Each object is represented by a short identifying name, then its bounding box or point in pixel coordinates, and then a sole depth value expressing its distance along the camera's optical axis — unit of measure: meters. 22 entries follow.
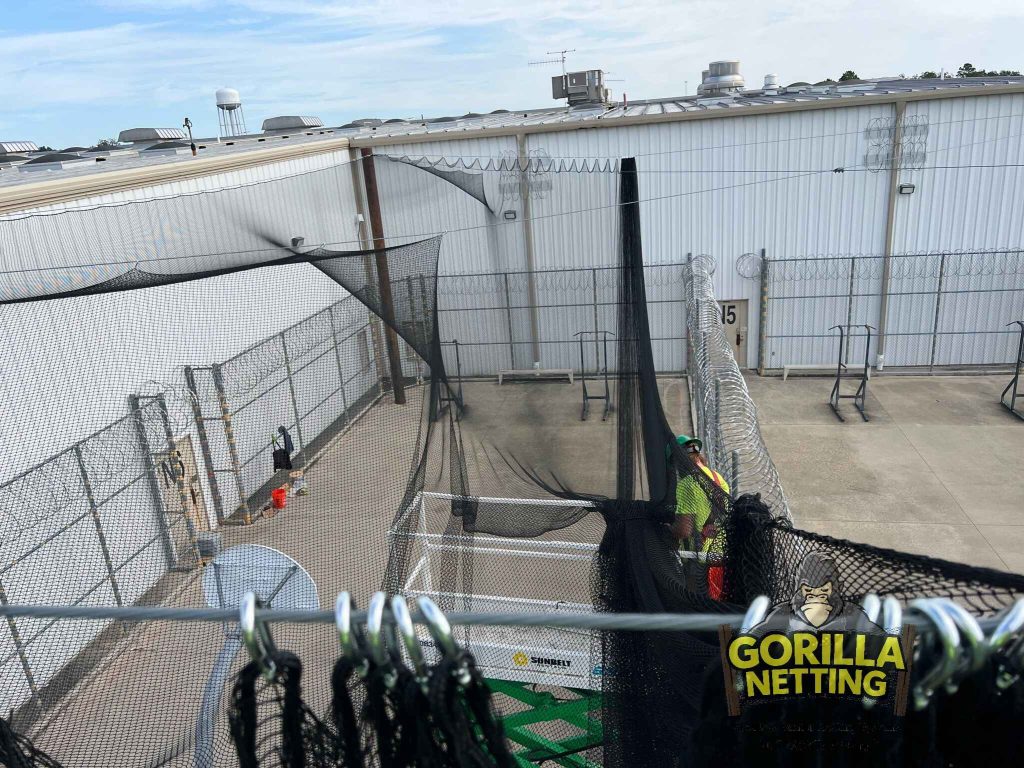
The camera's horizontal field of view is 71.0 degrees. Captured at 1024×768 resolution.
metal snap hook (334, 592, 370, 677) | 1.02
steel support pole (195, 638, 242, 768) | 1.77
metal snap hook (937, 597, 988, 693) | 0.91
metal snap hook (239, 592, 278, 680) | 1.05
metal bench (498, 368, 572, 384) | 9.33
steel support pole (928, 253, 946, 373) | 10.59
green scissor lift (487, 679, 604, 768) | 2.71
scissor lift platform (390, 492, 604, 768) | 2.85
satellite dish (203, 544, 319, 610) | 2.58
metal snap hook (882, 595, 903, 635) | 0.94
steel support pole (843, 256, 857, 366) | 10.73
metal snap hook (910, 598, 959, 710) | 0.91
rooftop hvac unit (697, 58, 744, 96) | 17.88
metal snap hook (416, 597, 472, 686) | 0.98
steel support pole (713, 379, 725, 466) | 4.34
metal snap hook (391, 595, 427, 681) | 0.98
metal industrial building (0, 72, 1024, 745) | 8.39
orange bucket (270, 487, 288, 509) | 7.60
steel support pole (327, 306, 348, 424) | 9.26
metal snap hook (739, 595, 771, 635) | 1.00
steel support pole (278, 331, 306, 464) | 8.69
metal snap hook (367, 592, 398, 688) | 1.02
